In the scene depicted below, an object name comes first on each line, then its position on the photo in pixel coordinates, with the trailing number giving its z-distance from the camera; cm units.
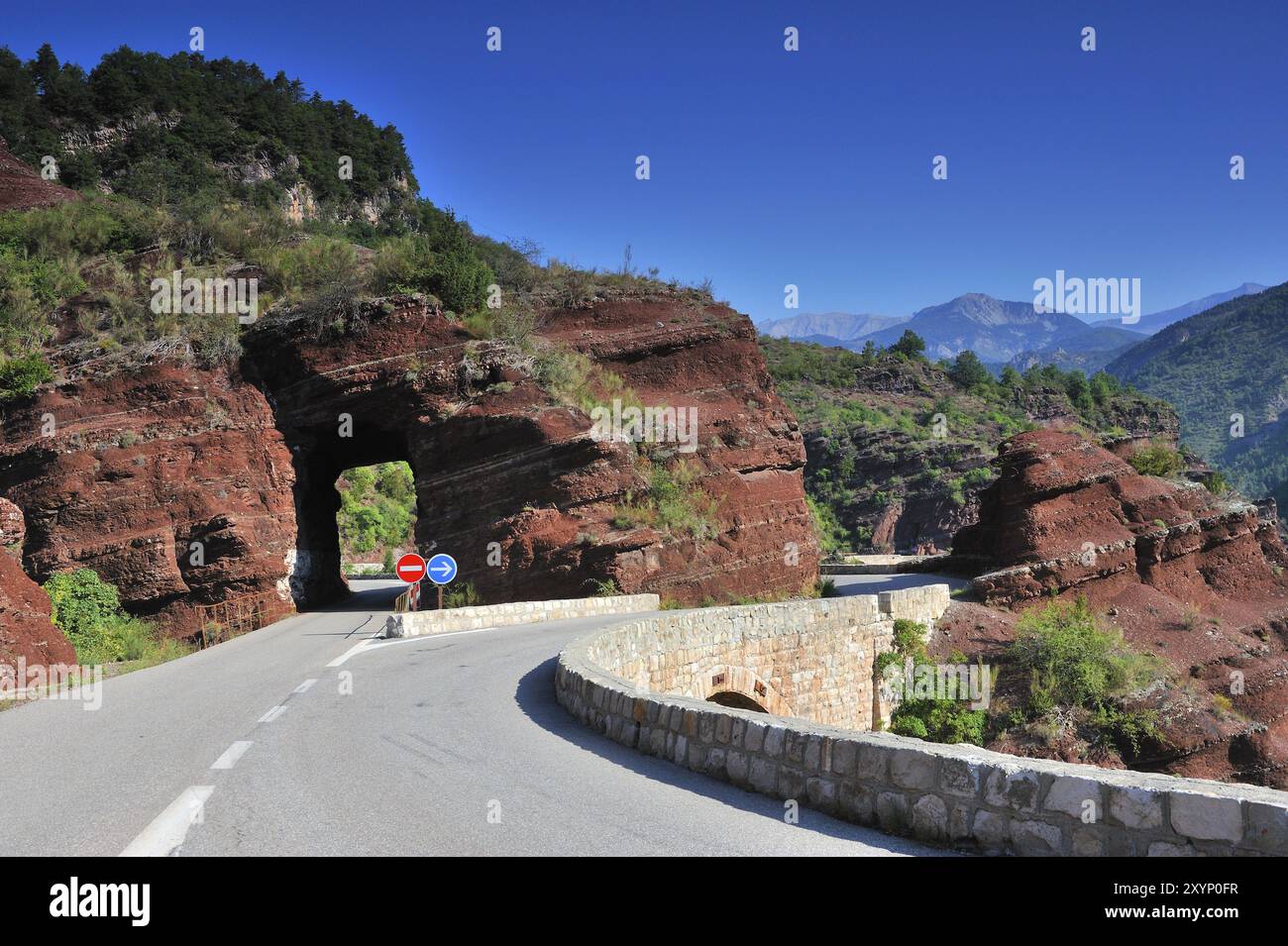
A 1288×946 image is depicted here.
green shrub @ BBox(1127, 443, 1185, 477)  3375
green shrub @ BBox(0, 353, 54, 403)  2433
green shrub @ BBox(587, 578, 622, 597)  2459
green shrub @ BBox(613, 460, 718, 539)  2589
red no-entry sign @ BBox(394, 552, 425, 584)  2028
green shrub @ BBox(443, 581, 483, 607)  2488
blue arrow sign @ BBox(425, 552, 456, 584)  2032
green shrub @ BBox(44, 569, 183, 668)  1933
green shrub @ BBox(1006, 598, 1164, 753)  2341
